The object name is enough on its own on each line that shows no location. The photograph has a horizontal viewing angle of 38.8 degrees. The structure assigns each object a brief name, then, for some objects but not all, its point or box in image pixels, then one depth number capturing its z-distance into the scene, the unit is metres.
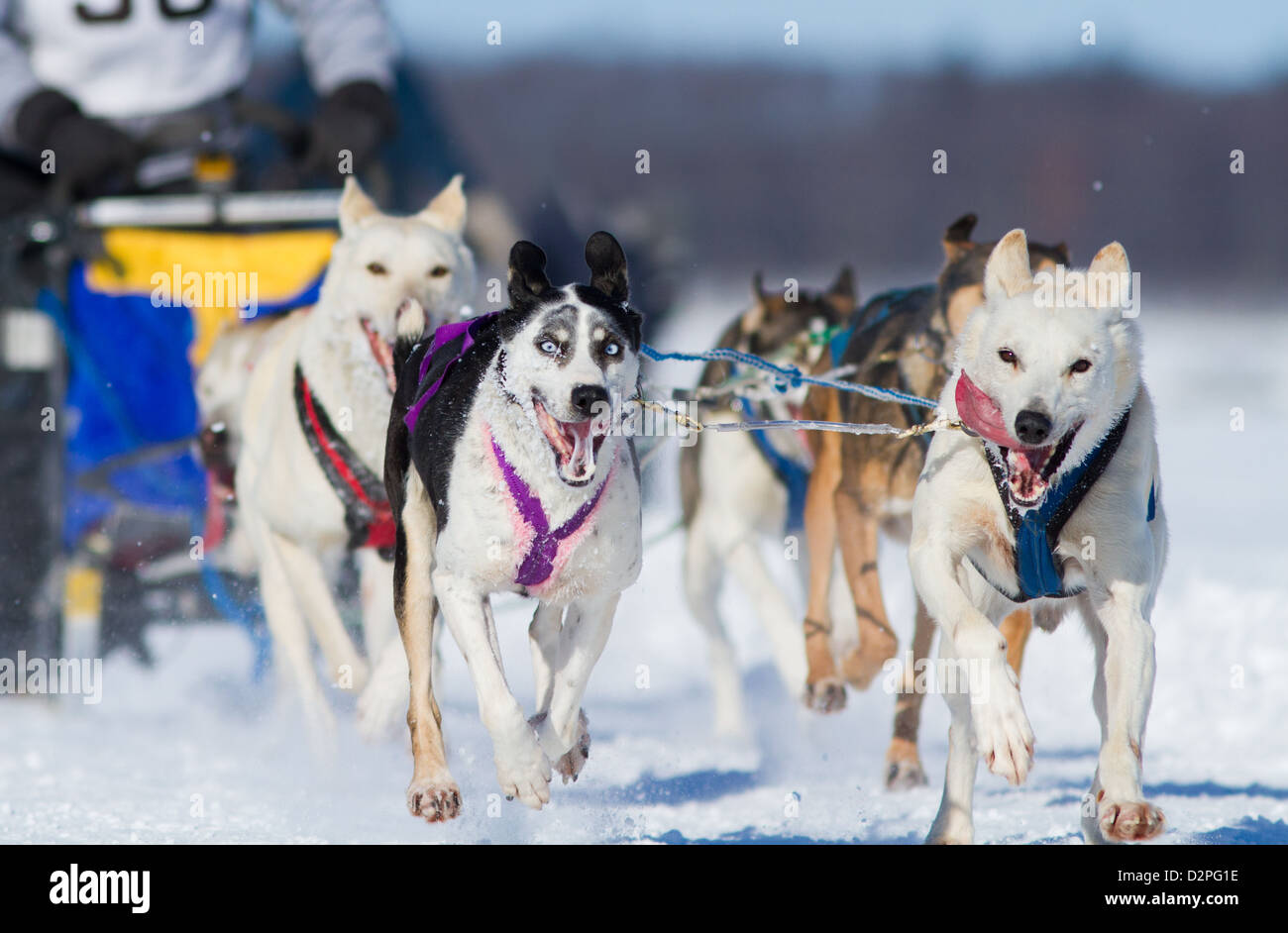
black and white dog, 2.65
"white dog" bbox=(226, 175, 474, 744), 3.35
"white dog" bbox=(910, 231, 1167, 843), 2.52
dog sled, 4.72
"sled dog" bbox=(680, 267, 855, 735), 4.36
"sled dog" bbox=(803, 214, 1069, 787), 3.49
